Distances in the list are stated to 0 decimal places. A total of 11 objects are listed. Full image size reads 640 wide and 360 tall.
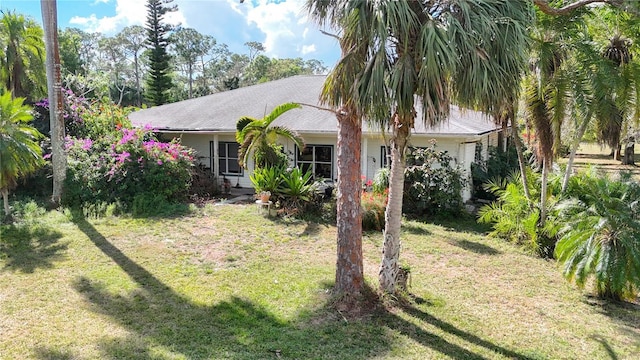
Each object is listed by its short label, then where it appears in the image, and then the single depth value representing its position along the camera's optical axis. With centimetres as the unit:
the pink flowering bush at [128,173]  1235
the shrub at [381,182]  1167
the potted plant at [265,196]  1169
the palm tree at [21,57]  1619
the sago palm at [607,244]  637
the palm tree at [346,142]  564
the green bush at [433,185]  1177
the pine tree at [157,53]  3581
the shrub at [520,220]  912
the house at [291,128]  1338
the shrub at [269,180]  1172
